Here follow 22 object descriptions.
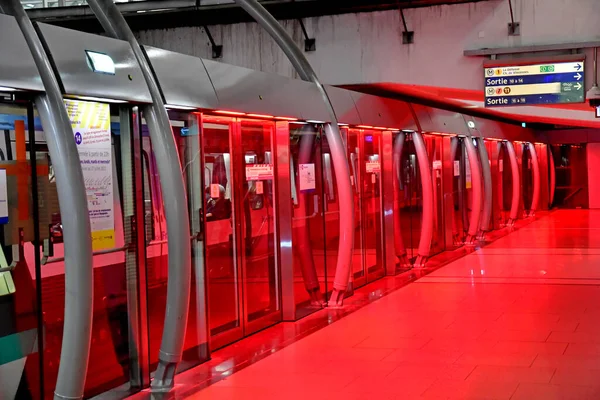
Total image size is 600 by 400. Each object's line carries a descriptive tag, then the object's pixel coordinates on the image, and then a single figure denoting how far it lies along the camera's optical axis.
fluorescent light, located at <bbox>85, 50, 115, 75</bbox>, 5.32
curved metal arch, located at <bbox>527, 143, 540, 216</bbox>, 23.25
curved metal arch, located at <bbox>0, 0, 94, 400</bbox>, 4.77
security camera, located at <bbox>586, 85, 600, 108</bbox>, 10.29
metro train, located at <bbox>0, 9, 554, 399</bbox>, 5.05
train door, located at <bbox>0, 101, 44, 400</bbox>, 4.89
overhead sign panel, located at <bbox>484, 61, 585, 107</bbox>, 10.70
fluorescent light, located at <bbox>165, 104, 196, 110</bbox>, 6.27
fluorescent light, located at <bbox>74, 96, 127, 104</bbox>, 5.26
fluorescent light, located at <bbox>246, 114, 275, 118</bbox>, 7.66
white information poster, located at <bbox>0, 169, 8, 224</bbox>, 4.81
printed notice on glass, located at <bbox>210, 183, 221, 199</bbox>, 7.48
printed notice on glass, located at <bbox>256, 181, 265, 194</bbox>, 8.25
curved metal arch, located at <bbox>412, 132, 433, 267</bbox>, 12.63
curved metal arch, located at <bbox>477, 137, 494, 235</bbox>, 16.11
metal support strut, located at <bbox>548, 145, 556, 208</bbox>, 25.77
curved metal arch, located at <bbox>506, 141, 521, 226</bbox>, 20.56
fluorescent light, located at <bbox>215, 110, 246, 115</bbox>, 6.99
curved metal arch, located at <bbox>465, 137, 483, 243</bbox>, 15.59
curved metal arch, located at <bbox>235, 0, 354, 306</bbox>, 8.97
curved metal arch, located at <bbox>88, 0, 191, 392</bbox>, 5.89
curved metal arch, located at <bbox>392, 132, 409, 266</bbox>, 12.62
